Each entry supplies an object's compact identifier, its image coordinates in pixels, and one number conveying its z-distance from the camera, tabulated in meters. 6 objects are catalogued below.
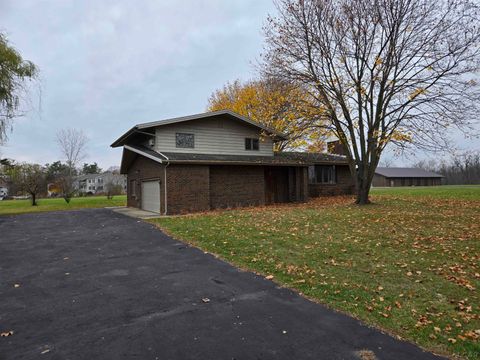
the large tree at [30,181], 27.34
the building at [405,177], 68.12
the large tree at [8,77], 16.88
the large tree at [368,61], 13.68
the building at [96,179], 80.12
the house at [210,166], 15.34
